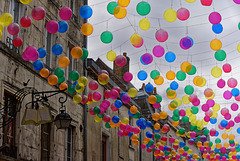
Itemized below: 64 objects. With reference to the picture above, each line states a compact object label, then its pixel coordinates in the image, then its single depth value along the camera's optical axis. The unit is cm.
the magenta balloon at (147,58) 1208
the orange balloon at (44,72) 1216
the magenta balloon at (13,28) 1045
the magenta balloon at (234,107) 1435
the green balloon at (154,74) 1319
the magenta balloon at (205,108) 1460
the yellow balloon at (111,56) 1212
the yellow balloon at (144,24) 1100
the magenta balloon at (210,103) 1430
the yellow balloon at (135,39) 1138
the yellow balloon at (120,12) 1052
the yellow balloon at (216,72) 1237
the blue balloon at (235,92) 1345
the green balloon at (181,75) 1251
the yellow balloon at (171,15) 1053
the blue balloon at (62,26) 1113
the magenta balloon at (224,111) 1495
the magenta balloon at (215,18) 1059
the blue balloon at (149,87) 1368
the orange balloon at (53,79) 1234
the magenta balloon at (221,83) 1304
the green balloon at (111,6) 1074
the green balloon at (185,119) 1577
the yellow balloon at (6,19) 1009
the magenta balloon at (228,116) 1514
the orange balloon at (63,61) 1218
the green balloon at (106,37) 1137
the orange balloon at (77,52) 1172
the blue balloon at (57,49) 1172
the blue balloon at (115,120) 1586
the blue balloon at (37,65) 1212
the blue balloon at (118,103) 1512
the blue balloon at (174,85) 1387
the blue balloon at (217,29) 1093
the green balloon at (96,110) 1497
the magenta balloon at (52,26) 1084
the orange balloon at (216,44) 1122
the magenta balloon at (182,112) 1560
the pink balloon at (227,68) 1234
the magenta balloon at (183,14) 1056
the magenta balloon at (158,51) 1173
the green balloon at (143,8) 1046
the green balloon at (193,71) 1232
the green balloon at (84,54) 1198
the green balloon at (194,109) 1525
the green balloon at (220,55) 1154
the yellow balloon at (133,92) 1418
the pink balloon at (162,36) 1113
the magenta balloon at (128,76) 1310
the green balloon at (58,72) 1249
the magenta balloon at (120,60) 1209
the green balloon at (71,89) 1345
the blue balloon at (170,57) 1189
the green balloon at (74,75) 1284
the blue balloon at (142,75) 1306
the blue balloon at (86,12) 1088
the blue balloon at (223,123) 1560
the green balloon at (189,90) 1354
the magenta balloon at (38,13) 1042
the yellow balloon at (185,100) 1433
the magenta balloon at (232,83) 1304
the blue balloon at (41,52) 1177
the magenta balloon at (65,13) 1079
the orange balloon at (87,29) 1106
